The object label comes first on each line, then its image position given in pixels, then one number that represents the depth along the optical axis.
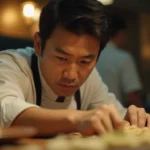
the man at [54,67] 1.08
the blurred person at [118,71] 2.64
